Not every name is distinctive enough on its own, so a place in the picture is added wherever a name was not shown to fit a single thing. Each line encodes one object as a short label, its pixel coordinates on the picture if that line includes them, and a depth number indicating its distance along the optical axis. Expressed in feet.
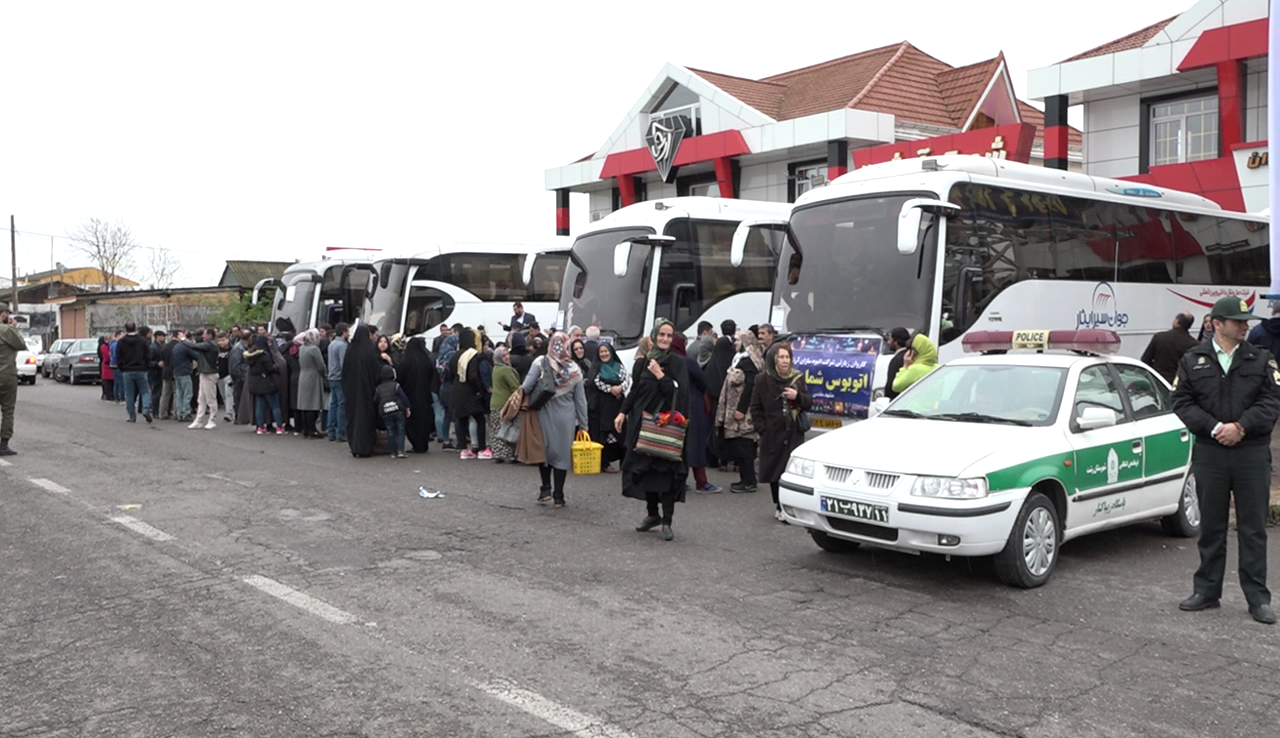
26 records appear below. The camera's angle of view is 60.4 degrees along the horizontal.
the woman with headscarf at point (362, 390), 48.57
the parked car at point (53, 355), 134.10
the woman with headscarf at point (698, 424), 38.37
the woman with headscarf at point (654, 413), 29.63
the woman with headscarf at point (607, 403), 43.45
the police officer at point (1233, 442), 21.35
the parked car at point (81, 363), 122.52
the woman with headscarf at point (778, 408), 32.24
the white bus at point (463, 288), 78.74
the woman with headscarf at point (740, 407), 36.83
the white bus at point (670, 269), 55.16
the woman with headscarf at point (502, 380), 43.14
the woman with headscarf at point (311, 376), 57.31
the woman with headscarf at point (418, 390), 52.03
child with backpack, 48.62
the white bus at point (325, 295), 90.84
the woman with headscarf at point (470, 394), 47.60
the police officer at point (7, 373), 46.91
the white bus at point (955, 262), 41.93
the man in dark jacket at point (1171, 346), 47.57
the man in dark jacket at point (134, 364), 66.74
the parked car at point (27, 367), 121.78
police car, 23.43
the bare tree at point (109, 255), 279.69
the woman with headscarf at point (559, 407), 34.14
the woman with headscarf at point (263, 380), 60.54
